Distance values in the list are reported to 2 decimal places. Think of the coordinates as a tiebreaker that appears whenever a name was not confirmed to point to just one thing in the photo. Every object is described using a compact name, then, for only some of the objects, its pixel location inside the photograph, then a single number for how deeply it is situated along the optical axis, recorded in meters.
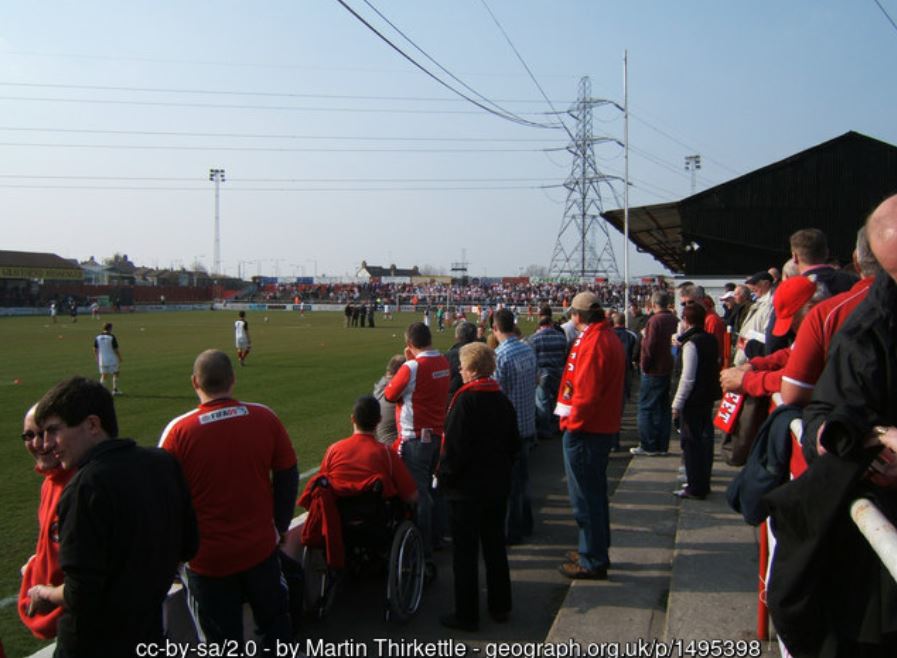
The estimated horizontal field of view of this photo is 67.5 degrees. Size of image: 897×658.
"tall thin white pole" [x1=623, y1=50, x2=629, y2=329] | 20.38
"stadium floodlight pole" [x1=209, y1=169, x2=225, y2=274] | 87.62
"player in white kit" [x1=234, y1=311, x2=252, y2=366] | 21.56
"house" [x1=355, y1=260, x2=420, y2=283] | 159.12
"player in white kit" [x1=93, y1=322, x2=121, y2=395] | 15.86
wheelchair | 4.49
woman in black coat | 4.43
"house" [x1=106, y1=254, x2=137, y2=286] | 101.69
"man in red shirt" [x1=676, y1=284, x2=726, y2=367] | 8.79
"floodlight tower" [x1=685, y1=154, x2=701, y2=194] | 63.62
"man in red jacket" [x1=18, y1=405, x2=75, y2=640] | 2.71
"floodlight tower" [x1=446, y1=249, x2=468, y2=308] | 145.00
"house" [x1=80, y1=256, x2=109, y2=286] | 98.31
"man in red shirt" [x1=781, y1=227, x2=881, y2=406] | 2.62
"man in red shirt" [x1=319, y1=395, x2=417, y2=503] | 4.68
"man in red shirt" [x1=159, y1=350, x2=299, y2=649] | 3.37
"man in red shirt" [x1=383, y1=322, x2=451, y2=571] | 5.75
